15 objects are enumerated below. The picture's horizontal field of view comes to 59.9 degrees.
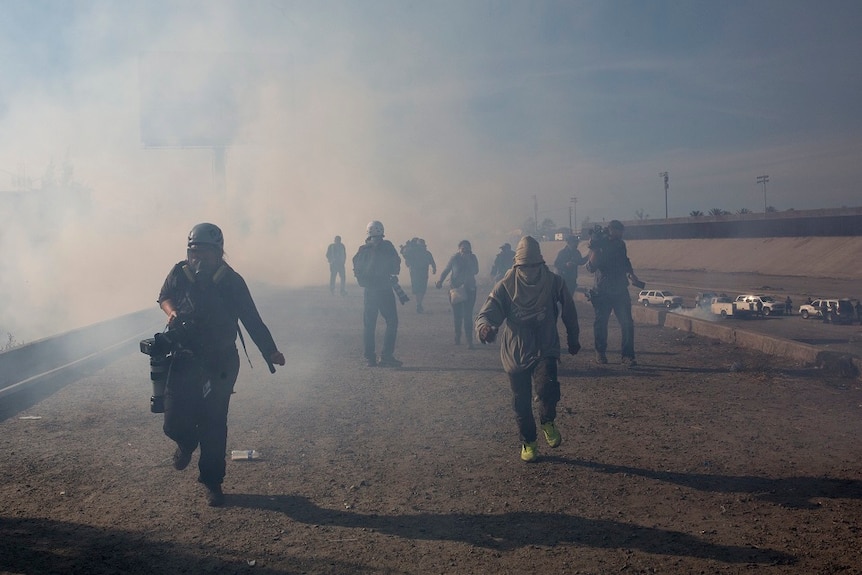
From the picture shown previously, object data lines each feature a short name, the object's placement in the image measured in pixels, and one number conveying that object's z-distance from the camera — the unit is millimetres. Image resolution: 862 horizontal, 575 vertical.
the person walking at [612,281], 10250
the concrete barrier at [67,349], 10852
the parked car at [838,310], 15641
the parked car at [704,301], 19350
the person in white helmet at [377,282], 10594
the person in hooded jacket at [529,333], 5773
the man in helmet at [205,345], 4879
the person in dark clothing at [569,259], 12703
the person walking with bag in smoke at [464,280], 12695
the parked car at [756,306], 17375
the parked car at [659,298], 20531
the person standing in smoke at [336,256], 25656
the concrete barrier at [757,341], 9453
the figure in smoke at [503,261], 14588
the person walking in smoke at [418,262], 17953
